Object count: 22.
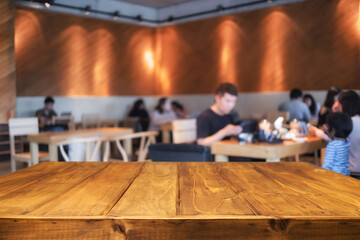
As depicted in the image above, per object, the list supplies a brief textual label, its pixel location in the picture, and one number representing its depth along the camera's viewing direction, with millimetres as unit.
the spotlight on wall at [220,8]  9379
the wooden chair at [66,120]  8058
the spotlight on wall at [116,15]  9750
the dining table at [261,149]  3230
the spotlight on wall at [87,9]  9188
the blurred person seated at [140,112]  9766
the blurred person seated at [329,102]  5297
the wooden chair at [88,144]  3910
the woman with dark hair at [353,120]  3408
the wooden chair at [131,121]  9295
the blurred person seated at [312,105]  7551
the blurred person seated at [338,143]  2992
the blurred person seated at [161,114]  8191
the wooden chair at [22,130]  5312
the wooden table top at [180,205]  1005
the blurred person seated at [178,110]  9039
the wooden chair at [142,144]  4425
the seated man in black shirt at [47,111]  8398
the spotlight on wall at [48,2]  7045
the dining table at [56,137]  4711
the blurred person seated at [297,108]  6891
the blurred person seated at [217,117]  3900
